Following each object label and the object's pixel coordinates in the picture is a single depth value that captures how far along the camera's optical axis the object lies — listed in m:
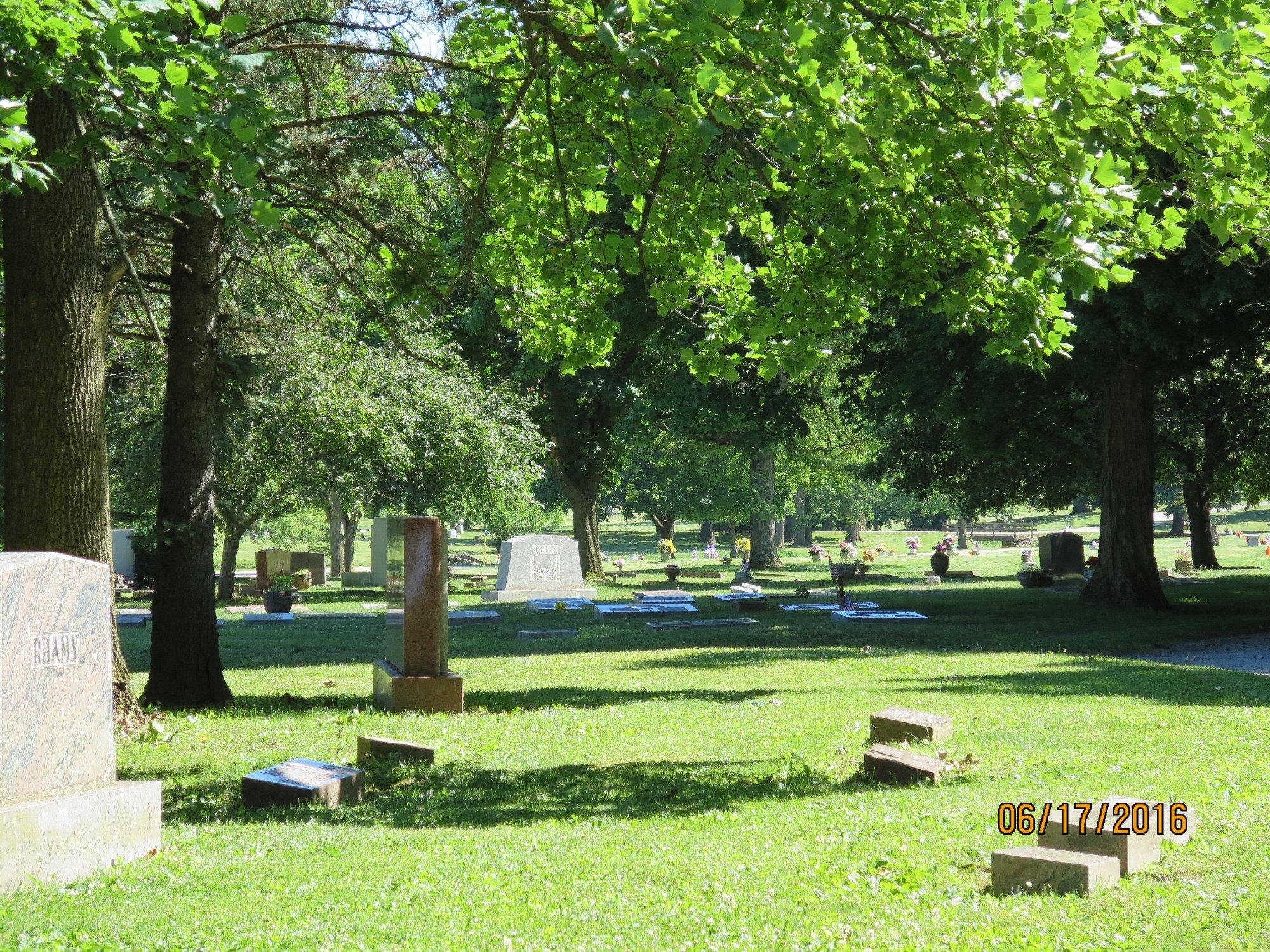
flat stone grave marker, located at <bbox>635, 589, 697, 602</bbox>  27.50
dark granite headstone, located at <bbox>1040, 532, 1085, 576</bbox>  34.59
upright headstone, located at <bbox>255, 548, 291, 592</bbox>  37.56
